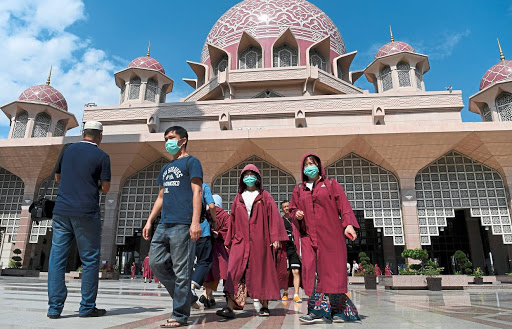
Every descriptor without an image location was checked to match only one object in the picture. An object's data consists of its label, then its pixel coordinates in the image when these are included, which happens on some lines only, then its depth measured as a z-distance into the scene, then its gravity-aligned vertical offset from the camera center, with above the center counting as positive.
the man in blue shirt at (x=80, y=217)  2.77 +0.30
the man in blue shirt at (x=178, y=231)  2.53 +0.17
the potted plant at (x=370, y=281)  8.32 -0.57
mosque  12.59 +3.93
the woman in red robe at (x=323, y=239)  2.82 +0.14
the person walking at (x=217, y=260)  3.95 -0.06
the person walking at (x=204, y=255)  3.54 +0.00
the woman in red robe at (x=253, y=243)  3.08 +0.11
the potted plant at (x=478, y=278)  10.41 -0.62
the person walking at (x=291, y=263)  3.96 -0.10
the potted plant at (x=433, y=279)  7.64 -0.48
